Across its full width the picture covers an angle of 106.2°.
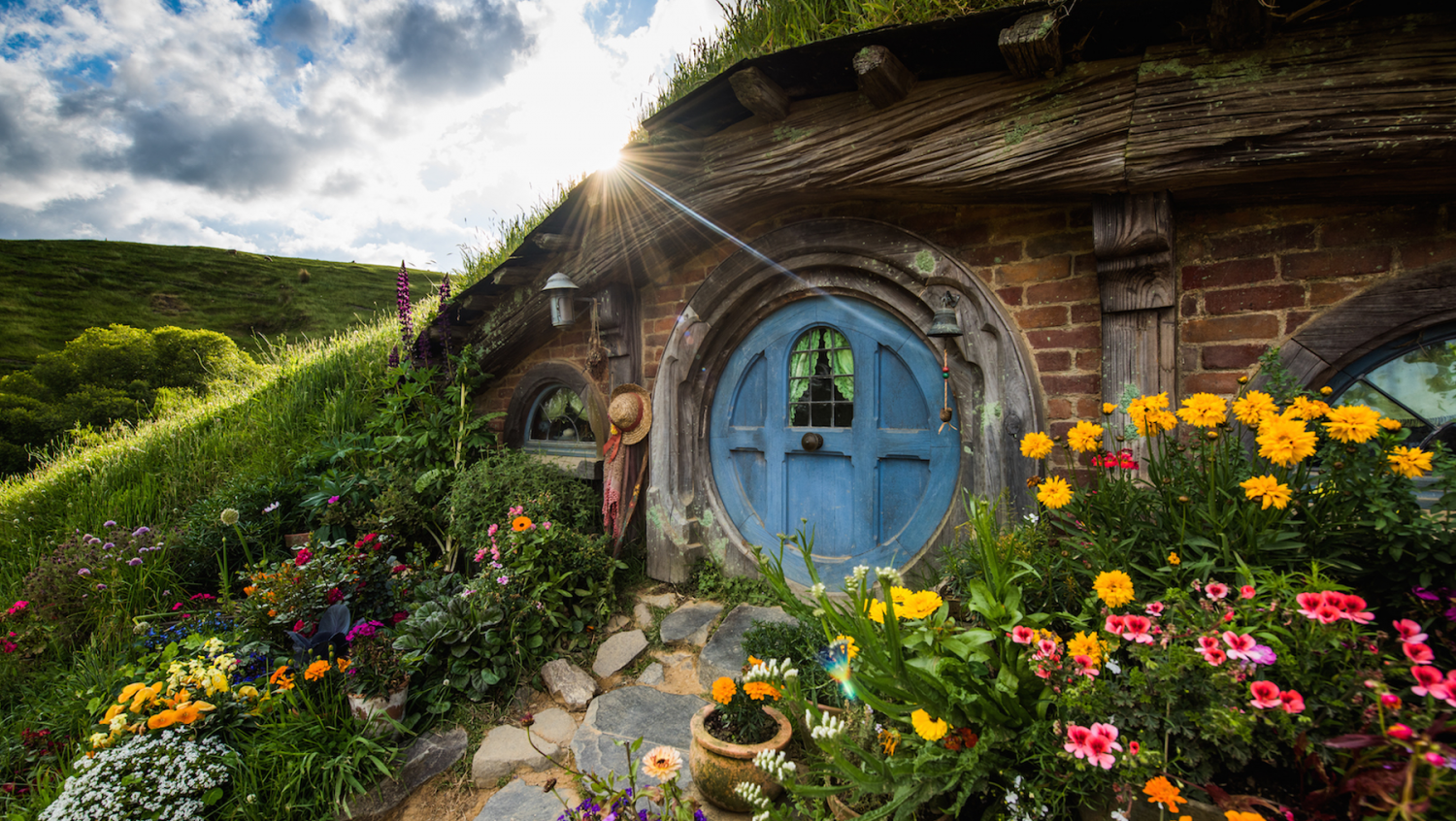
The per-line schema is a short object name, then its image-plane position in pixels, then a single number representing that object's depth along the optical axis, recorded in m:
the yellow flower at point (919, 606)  1.40
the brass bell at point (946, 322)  2.50
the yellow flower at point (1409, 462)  1.25
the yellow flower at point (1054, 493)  1.67
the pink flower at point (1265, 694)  1.04
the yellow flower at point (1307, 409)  1.42
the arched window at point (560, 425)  4.52
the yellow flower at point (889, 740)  1.55
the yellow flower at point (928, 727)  1.26
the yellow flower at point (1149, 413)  1.57
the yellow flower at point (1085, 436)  1.69
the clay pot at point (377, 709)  2.31
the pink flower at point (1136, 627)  1.22
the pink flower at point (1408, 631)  1.08
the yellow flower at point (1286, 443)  1.26
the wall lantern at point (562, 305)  3.70
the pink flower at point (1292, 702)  1.00
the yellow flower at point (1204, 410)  1.46
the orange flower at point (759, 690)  1.78
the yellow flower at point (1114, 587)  1.28
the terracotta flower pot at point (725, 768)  1.78
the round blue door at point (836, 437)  2.90
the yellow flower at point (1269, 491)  1.28
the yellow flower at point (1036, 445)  1.79
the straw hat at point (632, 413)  3.67
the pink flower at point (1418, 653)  0.96
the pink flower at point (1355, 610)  1.03
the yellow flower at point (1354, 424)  1.30
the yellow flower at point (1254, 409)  1.42
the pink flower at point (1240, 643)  1.10
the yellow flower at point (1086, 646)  1.25
